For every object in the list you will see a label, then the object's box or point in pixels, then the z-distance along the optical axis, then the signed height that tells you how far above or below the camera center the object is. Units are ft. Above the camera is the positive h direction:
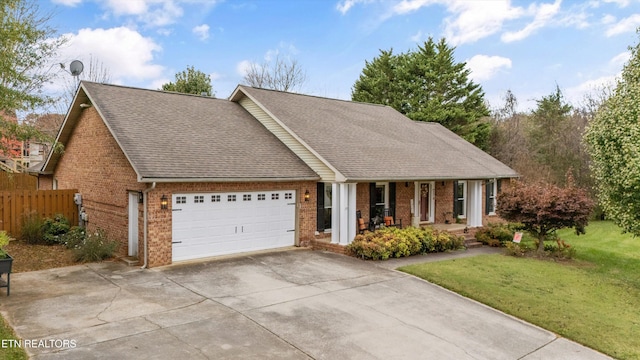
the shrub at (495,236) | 52.49 -8.33
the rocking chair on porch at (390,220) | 53.01 -6.42
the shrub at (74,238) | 41.55 -6.93
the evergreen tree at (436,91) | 107.34 +21.87
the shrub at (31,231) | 43.55 -6.35
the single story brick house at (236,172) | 37.24 -0.13
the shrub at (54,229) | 44.06 -6.35
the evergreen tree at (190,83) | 103.55 +22.12
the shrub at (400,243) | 41.01 -7.54
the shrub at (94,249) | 36.81 -7.09
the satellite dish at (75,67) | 54.81 +13.70
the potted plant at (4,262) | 25.59 -5.64
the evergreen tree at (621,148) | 35.29 +2.02
